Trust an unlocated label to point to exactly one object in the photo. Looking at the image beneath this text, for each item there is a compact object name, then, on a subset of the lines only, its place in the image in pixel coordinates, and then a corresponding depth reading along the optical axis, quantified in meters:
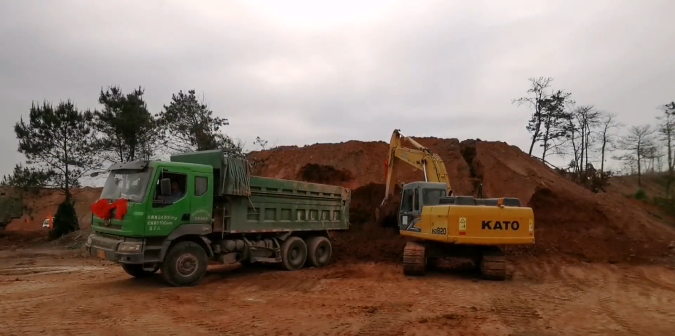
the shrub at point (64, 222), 25.63
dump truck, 9.84
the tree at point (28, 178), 26.22
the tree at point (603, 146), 32.01
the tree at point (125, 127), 27.41
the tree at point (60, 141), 26.42
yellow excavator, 11.70
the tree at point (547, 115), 26.70
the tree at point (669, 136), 28.31
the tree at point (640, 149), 32.12
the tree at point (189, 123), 27.70
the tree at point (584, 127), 29.14
